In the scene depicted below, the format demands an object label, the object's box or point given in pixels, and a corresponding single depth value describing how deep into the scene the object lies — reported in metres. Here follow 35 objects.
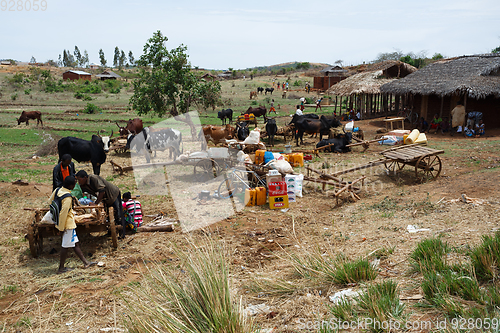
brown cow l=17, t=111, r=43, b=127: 24.11
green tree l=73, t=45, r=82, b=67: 113.56
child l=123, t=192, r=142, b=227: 7.32
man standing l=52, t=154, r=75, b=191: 7.05
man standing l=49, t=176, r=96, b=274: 5.54
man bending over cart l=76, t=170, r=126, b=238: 6.41
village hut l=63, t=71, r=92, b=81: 65.89
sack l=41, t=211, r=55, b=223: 5.98
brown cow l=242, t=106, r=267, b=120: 23.50
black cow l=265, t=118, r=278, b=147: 16.56
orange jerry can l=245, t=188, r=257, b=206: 8.95
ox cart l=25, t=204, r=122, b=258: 6.09
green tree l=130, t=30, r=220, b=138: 16.28
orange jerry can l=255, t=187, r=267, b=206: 8.98
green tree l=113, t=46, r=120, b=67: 114.59
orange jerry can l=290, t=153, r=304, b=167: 11.92
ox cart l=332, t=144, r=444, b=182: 9.92
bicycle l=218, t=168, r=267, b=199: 9.45
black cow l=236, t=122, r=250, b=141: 16.76
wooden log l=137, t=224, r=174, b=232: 7.46
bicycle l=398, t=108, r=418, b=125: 21.33
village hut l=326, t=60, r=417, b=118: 24.55
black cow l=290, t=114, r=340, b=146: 16.69
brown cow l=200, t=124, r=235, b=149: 15.79
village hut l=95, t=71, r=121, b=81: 69.89
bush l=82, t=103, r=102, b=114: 30.15
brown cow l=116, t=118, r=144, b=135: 14.34
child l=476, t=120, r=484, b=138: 17.25
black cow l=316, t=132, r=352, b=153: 14.66
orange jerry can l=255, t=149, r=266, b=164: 11.48
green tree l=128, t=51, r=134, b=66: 118.25
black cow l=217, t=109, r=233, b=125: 22.33
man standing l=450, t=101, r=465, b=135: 17.84
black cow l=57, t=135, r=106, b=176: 10.41
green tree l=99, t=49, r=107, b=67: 103.00
